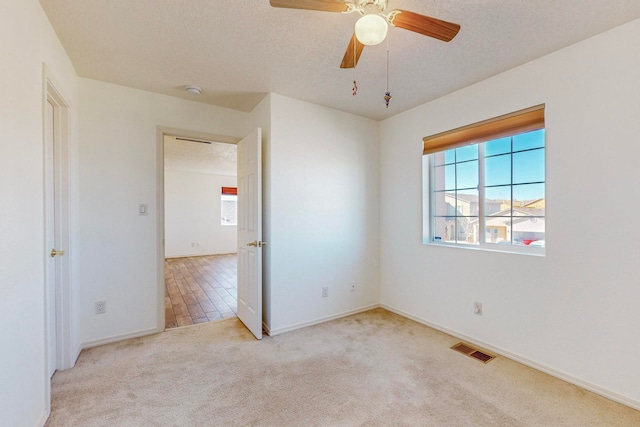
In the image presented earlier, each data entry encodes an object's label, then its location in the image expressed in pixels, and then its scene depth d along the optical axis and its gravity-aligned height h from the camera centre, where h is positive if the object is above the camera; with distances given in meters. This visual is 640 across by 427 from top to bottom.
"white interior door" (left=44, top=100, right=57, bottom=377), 2.08 -0.08
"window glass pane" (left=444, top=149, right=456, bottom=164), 2.94 +0.60
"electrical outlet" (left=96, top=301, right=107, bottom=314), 2.55 -0.88
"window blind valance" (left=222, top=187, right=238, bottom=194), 8.46 +0.67
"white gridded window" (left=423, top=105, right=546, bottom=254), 2.31 +0.26
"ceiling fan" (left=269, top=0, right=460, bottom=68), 1.26 +0.94
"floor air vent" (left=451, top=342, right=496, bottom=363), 2.32 -1.22
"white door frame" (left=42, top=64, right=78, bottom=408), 2.14 -0.18
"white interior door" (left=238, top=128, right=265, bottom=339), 2.71 -0.21
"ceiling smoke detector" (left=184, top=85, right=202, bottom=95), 2.67 +1.19
